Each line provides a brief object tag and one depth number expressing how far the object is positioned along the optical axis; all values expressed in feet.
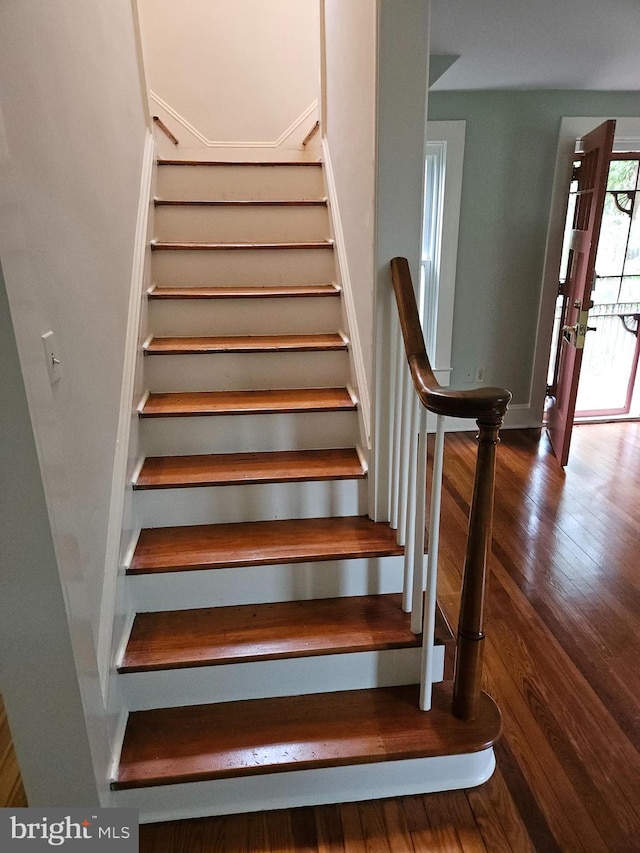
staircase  4.88
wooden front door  10.35
